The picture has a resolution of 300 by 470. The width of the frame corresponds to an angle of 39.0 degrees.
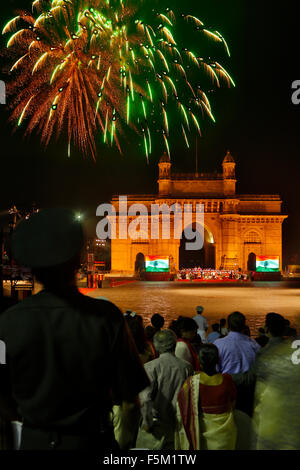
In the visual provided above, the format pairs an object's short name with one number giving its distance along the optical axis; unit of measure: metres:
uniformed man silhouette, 1.91
